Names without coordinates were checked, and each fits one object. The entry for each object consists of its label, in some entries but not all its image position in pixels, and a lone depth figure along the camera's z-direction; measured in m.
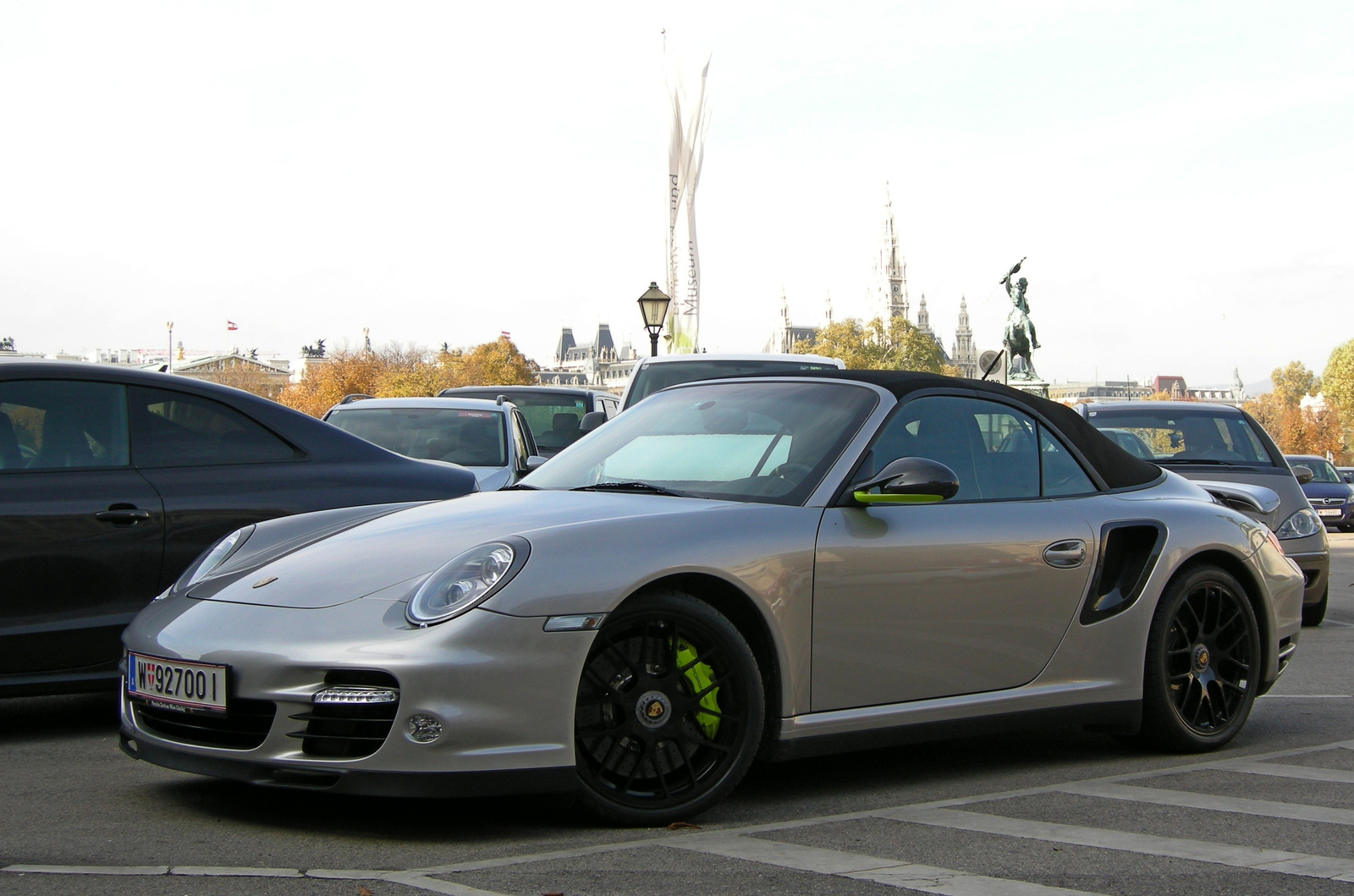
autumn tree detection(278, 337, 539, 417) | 101.69
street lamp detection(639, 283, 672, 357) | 23.23
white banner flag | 60.94
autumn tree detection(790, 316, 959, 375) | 111.62
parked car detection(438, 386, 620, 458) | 16.41
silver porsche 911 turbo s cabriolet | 3.87
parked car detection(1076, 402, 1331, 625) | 10.10
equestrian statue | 48.00
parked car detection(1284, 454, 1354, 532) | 29.06
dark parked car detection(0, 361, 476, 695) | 5.42
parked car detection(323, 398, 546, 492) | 11.48
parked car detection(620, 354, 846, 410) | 13.18
